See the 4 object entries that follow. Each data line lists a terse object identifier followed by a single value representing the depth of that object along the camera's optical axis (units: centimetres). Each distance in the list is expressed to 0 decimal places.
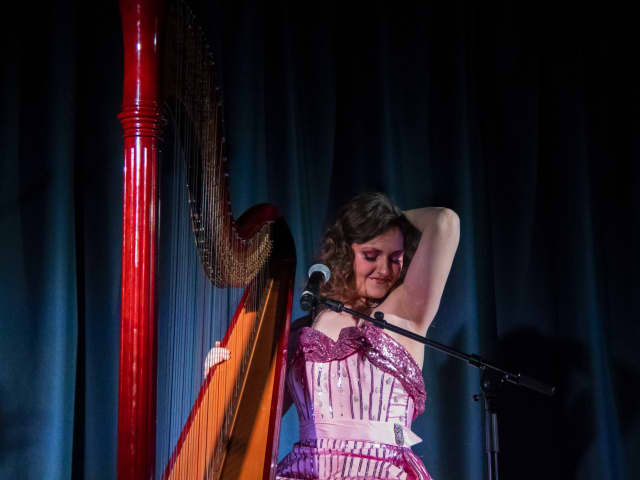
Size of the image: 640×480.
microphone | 433
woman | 444
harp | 304
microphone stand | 435
